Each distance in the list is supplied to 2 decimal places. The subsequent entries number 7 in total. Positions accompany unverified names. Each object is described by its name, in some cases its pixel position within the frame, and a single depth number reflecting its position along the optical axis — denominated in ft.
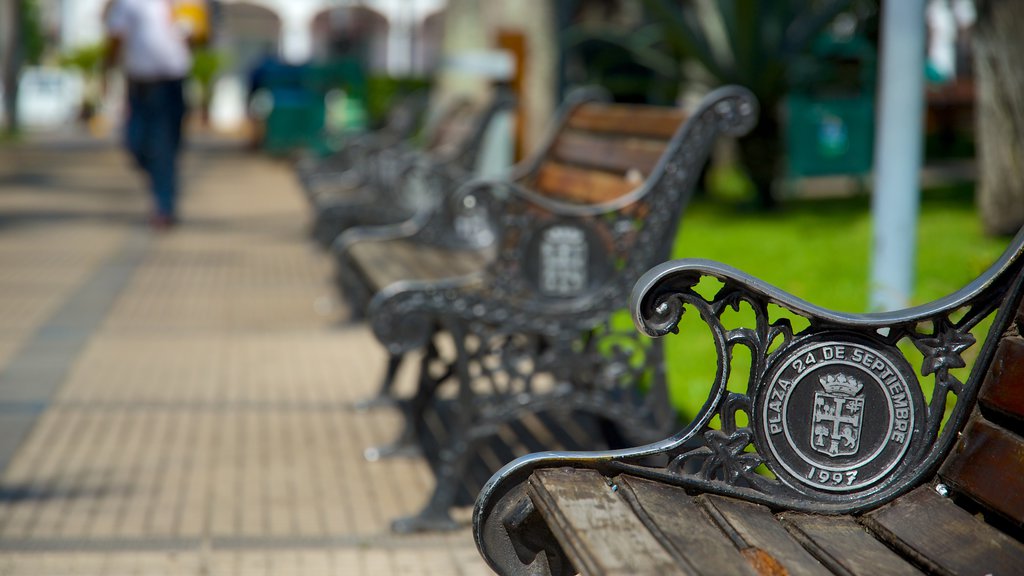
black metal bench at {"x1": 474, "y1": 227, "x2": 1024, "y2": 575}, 15.28
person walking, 67.89
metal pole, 30.89
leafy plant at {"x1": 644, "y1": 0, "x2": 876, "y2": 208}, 62.67
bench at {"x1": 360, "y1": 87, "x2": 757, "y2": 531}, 25.26
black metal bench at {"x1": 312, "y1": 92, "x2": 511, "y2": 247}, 43.19
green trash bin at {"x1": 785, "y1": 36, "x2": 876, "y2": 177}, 71.12
